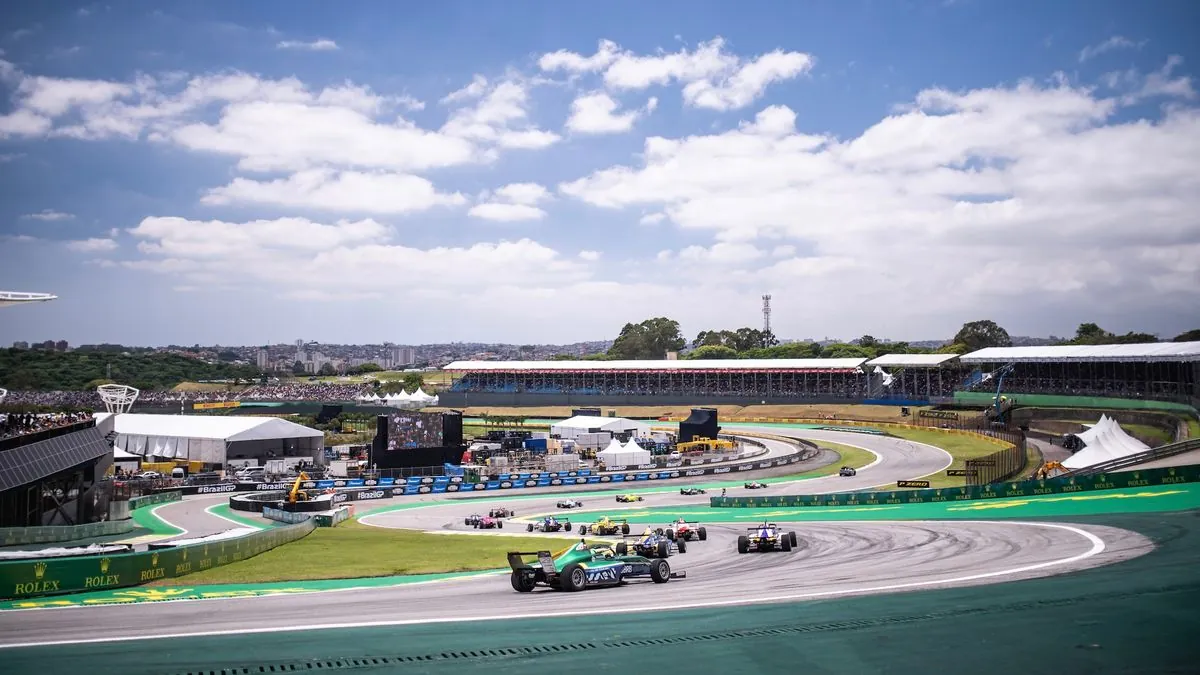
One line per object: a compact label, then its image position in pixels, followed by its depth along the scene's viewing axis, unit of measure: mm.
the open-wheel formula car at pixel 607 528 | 35625
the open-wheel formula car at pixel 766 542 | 28203
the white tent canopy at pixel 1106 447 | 45781
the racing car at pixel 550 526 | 38844
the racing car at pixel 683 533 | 31791
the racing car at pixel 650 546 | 25641
